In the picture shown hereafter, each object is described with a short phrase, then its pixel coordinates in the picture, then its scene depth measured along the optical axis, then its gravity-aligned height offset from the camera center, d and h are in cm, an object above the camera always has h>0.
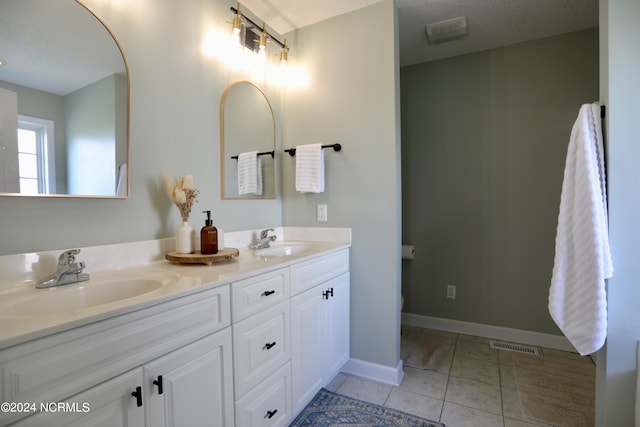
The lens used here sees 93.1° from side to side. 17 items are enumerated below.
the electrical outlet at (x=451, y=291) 278 -78
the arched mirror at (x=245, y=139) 185 +48
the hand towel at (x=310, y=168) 210 +28
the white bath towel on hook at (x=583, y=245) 127 -18
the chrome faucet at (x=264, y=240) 194 -20
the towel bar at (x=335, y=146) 208 +43
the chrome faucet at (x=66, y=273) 101 -21
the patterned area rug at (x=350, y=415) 159 -113
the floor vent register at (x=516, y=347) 238 -115
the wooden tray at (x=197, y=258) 134 -21
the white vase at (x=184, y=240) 143 -14
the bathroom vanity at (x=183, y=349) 69 -42
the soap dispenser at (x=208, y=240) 144 -14
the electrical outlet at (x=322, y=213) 219 -3
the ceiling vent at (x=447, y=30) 222 +134
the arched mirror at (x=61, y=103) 103 +42
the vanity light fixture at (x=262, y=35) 178 +116
